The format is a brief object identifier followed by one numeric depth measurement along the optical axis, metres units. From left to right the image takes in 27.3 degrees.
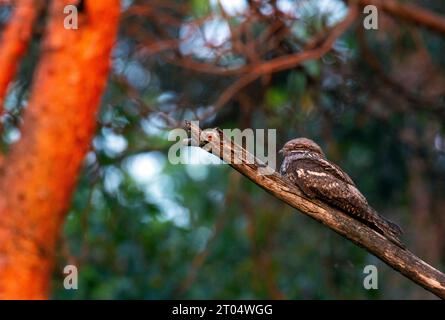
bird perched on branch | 4.84
